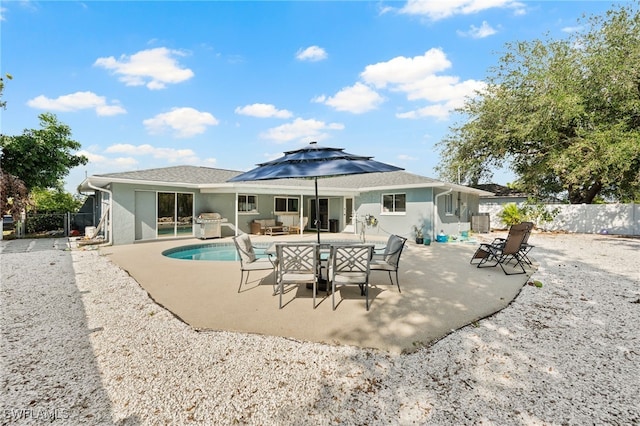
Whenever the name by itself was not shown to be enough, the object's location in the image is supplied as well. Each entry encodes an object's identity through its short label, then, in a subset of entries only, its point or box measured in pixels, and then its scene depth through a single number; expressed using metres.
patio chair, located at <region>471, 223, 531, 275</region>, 7.27
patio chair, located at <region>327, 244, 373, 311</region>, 4.60
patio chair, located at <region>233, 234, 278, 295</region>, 5.53
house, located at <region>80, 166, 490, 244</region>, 12.23
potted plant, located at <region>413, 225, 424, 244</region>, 12.87
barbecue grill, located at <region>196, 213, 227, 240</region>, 13.54
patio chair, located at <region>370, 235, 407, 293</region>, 5.46
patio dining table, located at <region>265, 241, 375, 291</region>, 5.17
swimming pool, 10.76
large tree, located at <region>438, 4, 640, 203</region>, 14.59
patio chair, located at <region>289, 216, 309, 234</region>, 16.32
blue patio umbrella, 4.78
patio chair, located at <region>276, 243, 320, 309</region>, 4.64
